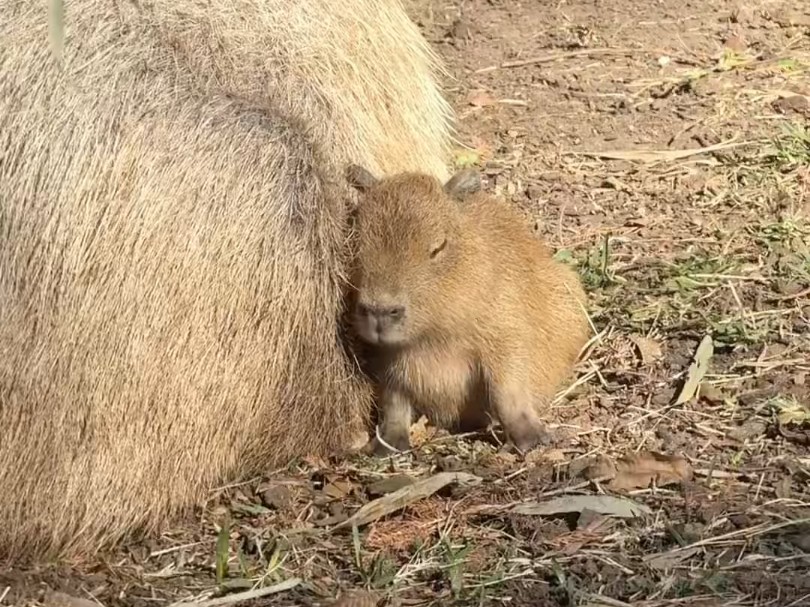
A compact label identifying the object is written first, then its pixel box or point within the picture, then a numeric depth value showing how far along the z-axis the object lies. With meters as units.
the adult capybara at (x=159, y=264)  2.70
